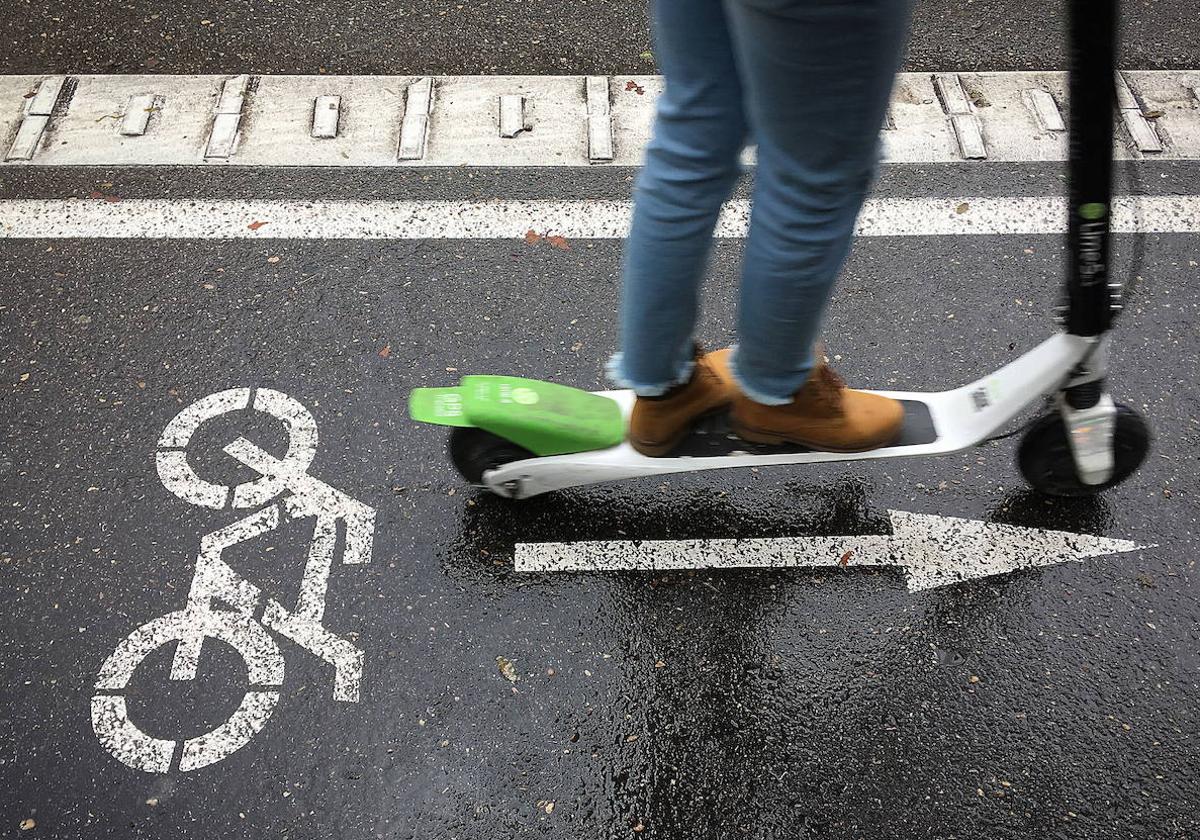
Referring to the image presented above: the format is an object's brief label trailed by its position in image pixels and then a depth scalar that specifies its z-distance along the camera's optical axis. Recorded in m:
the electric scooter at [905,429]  2.24
